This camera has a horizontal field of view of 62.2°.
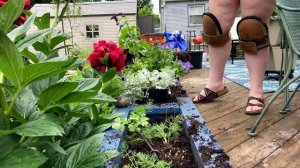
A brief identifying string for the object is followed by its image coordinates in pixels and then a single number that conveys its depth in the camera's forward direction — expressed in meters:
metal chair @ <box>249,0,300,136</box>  1.13
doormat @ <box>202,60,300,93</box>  2.32
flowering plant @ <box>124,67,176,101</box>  1.66
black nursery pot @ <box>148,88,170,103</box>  1.72
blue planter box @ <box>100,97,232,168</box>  0.94
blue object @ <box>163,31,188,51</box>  3.40
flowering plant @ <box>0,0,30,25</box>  0.54
